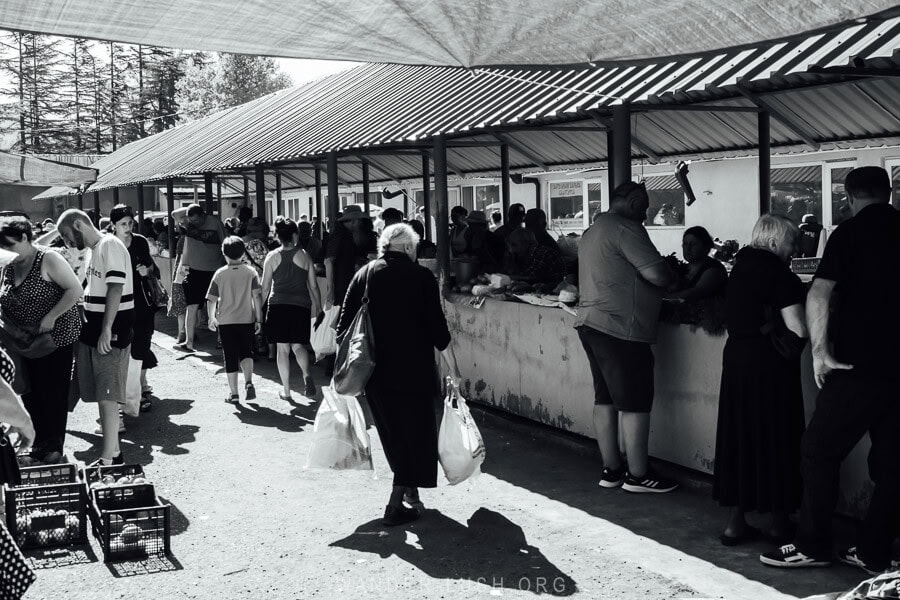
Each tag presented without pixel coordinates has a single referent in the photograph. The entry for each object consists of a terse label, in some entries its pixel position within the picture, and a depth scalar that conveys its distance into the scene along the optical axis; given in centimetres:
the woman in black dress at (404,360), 604
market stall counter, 657
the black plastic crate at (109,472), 625
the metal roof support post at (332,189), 1368
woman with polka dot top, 666
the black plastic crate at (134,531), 548
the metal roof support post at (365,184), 1905
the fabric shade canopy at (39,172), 1267
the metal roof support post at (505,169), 1484
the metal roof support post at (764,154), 1066
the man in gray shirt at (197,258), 1384
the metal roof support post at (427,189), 1741
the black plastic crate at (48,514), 560
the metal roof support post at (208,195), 2080
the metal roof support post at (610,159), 1139
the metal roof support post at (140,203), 2540
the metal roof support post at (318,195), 2050
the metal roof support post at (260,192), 1797
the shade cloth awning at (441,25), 405
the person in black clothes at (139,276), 879
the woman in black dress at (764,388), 527
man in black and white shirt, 710
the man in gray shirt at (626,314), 641
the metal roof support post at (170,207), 2126
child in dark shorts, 998
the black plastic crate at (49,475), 619
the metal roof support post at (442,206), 1059
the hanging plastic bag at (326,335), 967
